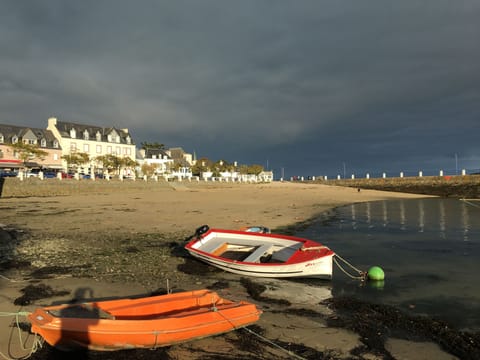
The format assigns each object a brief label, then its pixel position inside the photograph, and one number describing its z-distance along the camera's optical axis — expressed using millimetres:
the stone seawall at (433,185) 57688
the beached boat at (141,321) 5020
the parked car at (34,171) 63172
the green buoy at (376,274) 10250
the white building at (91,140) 77625
